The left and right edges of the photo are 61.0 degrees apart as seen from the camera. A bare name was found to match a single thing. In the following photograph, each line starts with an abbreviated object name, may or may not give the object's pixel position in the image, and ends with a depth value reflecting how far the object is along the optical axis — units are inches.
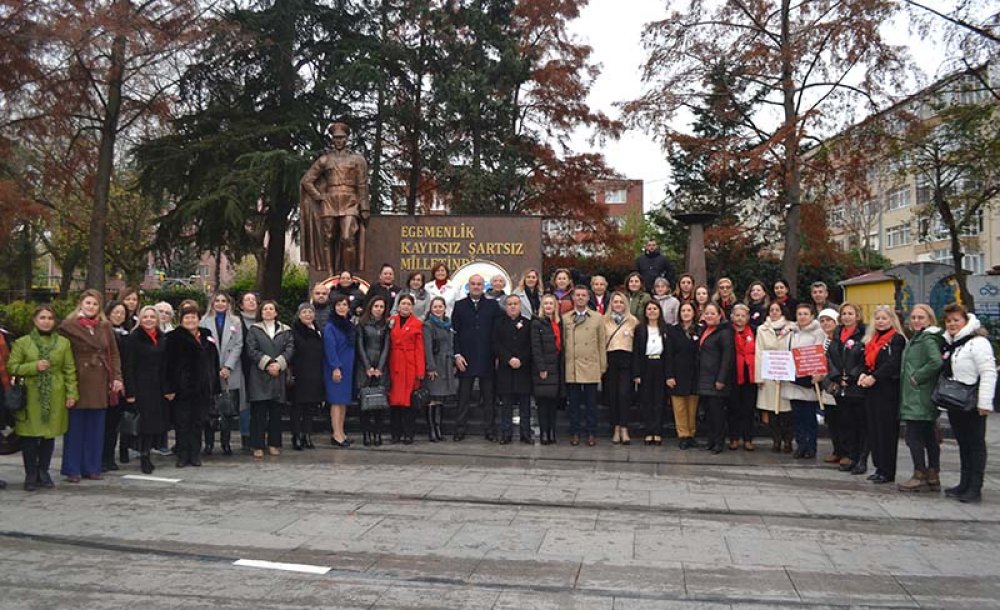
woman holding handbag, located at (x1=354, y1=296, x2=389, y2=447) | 403.5
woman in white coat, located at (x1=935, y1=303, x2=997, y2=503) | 290.0
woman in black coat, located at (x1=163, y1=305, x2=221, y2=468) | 350.0
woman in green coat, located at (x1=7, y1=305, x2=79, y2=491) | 308.8
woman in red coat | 405.1
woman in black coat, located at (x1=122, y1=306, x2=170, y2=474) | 341.4
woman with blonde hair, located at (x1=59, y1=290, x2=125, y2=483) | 321.7
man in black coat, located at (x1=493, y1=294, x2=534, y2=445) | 405.4
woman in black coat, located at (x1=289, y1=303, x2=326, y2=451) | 393.1
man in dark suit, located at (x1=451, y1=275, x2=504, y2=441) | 417.1
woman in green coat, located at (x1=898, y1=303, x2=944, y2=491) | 305.9
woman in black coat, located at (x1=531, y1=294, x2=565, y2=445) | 400.2
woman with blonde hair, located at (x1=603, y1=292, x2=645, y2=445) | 404.8
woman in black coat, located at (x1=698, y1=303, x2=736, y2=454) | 388.8
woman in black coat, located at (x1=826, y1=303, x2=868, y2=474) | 344.8
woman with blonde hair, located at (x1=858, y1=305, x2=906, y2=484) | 325.1
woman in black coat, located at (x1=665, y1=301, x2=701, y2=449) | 400.2
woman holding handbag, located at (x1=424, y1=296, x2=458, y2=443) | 412.2
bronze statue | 562.6
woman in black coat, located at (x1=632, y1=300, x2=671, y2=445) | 404.2
